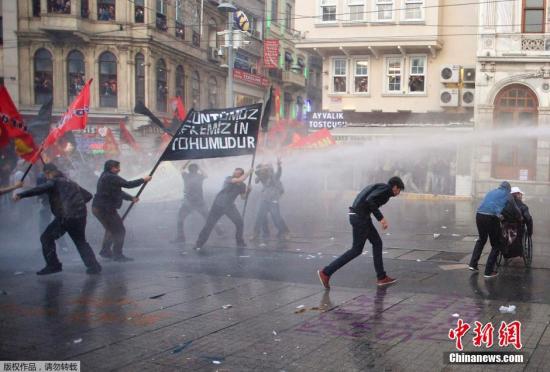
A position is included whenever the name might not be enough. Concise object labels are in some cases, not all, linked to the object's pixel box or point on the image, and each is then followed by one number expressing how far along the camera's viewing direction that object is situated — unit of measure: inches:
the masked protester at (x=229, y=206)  450.9
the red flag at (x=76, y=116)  430.6
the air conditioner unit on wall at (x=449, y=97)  1039.0
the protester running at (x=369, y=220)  314.3
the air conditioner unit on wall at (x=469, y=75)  1042.0
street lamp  802.8
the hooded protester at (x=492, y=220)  341.1
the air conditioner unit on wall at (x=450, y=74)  1040.8
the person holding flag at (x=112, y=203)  389.4
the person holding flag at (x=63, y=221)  339.6
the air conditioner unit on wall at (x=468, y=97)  1033.5
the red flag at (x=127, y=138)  829.2
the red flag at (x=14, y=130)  399.2
